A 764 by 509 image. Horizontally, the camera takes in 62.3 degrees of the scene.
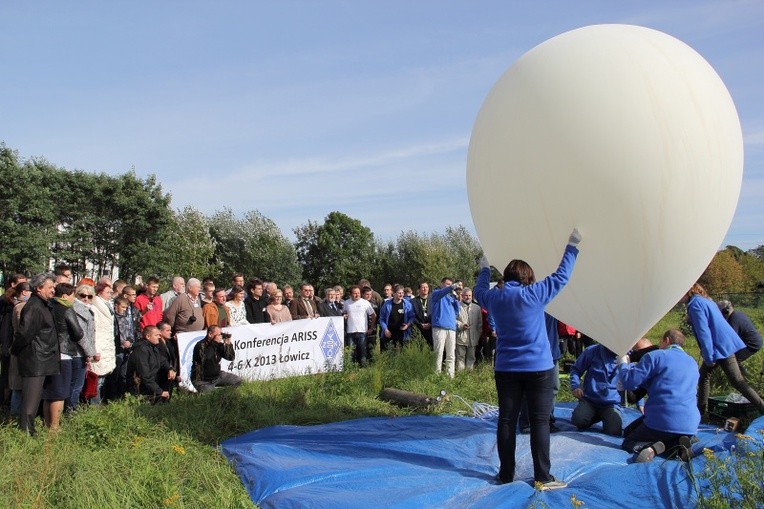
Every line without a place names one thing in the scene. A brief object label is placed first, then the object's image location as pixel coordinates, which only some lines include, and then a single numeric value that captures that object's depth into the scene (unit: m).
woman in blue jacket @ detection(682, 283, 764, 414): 6.02
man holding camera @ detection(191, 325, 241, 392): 7.56
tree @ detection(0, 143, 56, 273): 27.62
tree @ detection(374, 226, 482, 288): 41.34
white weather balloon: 3.69
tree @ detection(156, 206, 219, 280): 34.47
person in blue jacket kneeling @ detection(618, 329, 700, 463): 4.74
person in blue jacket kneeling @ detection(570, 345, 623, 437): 5.68
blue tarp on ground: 3.82
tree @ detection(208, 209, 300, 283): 41.09
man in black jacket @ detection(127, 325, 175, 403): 6.81
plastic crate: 6.00
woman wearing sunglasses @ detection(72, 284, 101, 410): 6.17
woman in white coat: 6.66
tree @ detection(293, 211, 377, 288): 46.50
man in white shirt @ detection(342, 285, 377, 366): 9.98
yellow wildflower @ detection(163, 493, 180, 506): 3.71
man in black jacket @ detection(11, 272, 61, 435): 5.66
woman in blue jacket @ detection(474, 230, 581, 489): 4.14
